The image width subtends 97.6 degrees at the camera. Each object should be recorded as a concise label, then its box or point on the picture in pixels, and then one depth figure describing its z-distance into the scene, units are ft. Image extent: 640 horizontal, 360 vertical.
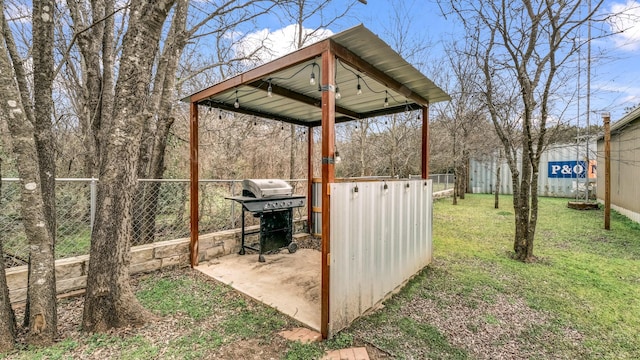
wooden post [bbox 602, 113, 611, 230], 20.04
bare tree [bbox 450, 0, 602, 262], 12.81
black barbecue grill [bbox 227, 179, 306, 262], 12.88
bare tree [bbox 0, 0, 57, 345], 6.35
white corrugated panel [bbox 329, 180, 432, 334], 7.76
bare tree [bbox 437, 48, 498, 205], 27.12
